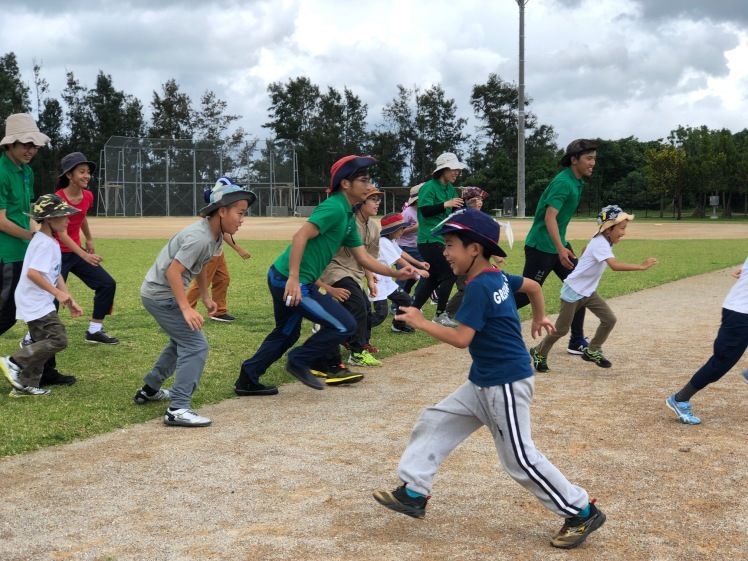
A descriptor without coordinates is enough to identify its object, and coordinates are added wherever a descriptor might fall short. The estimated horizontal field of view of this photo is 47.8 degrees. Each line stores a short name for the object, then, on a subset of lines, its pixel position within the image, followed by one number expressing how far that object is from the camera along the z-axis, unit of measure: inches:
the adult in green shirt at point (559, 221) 307.1
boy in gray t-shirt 220.7
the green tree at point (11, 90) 2805.1
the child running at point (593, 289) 289.4
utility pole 1857.8
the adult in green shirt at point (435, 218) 380.2
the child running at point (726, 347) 215.2
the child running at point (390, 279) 383.2
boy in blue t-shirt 145.3
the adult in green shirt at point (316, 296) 252.8
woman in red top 313.9
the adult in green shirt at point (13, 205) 264.8
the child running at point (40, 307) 248.8
